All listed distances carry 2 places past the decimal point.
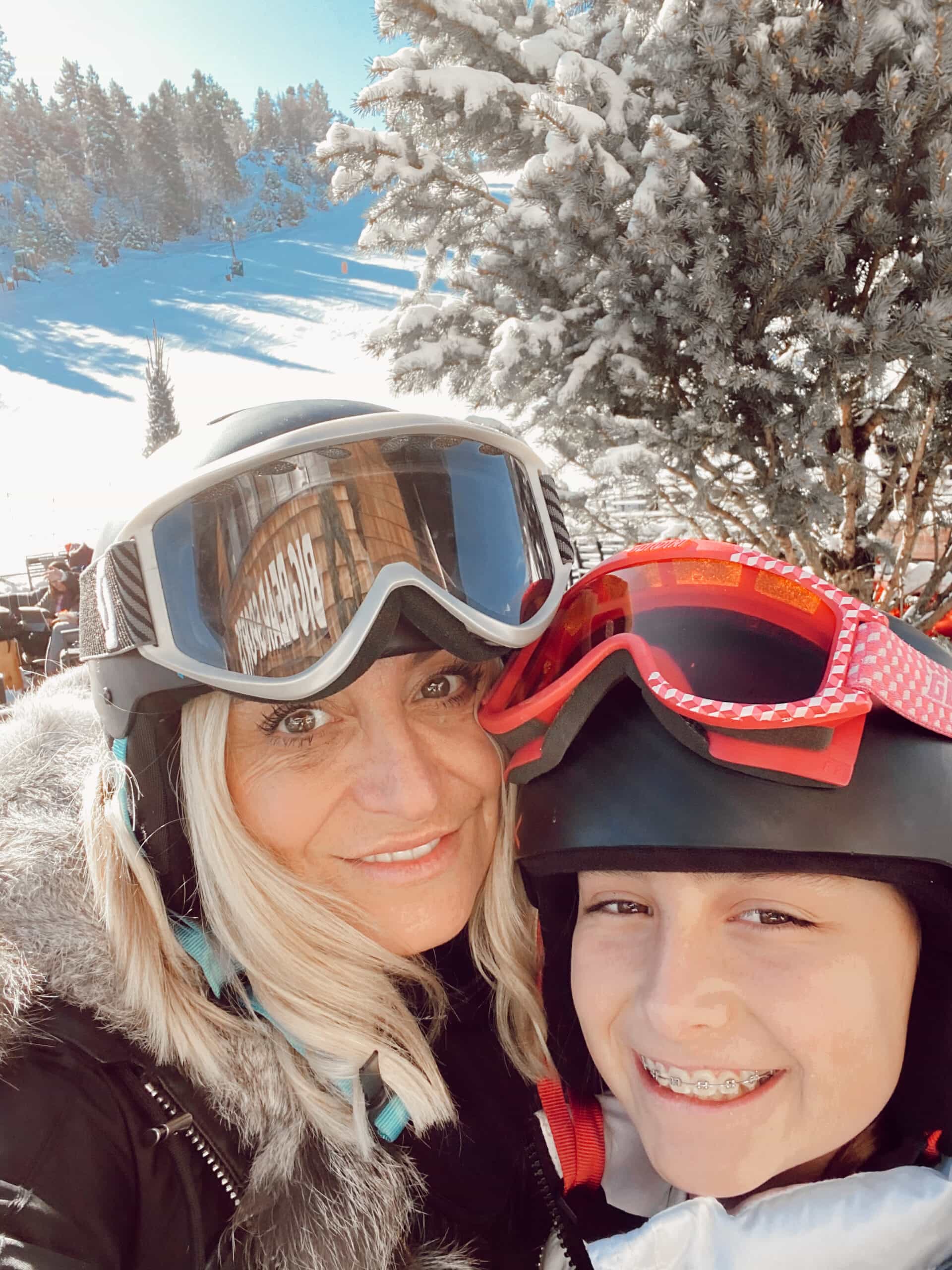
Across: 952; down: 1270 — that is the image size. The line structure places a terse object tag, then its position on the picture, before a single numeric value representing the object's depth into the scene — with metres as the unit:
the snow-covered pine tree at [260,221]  71.56
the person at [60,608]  6.77
